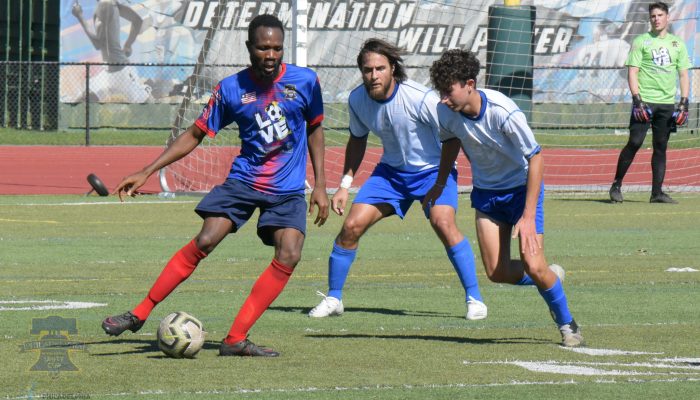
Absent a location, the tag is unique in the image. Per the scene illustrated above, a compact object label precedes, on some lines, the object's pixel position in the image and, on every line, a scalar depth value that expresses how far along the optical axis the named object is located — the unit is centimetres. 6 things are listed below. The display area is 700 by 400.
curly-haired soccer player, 1630
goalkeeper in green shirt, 3700
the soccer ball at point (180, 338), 1548
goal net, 4350
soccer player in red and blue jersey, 1628
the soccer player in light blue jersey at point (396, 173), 1980
